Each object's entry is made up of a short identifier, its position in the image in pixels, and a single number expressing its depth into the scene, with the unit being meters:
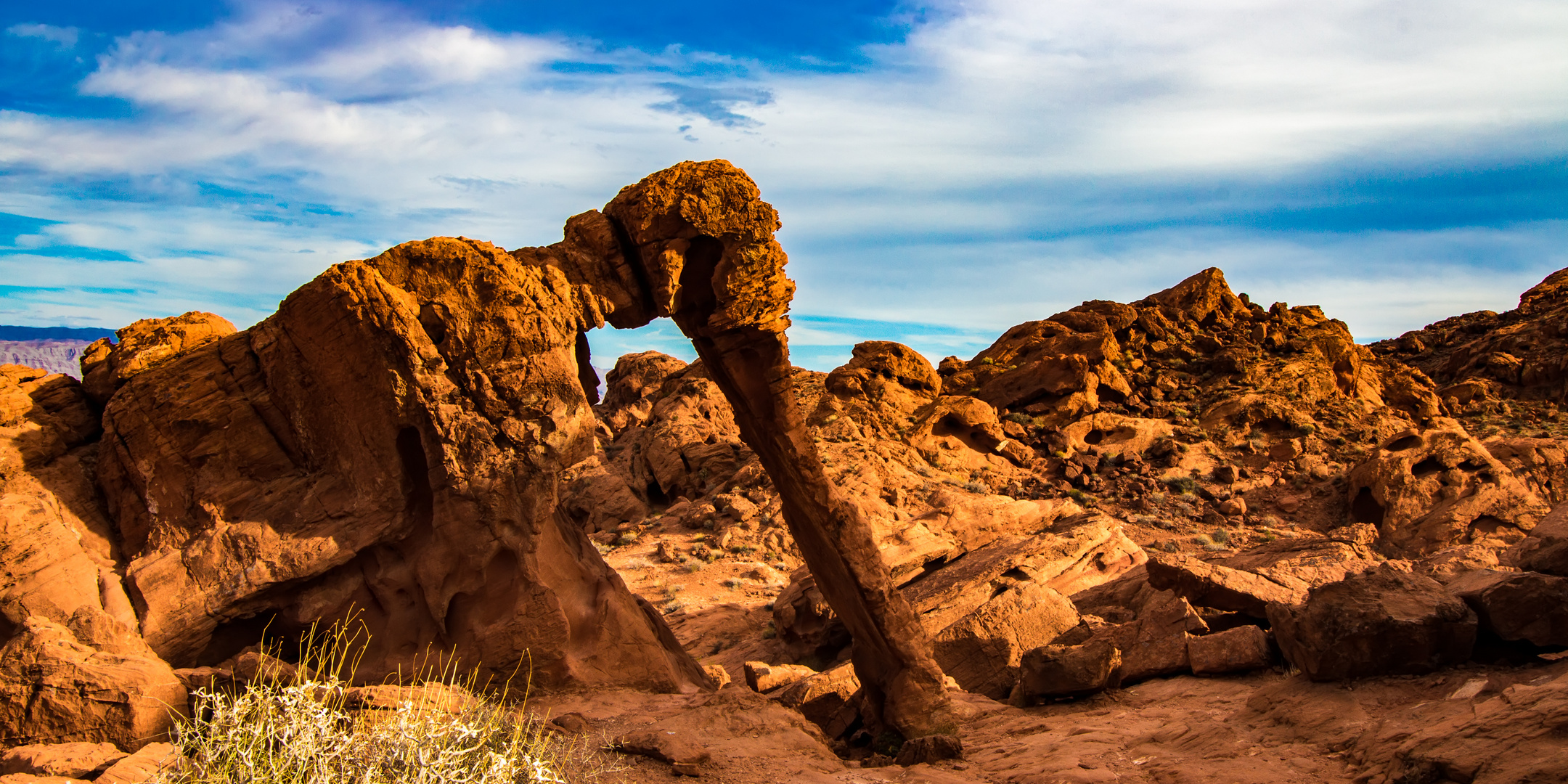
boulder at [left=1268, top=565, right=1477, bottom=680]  7.10
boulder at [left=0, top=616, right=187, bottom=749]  6.60
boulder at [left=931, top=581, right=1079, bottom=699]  10.66
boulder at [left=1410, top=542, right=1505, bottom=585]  10.80
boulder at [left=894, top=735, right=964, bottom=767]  7.86
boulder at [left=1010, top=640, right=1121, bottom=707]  9.02
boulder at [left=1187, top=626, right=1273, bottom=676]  8.78
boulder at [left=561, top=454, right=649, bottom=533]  22.72
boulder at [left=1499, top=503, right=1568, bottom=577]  7.55
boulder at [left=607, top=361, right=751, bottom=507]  22.72
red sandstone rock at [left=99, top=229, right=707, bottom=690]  8.46
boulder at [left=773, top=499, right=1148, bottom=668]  12.23
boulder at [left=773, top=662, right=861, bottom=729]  9.67
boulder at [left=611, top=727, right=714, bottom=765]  6.69
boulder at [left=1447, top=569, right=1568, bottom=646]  6.78
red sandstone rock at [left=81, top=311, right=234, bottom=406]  9.11
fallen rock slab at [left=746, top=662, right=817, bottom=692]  10.55
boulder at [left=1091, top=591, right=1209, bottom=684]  9.40
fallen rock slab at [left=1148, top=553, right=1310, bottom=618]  9.95
